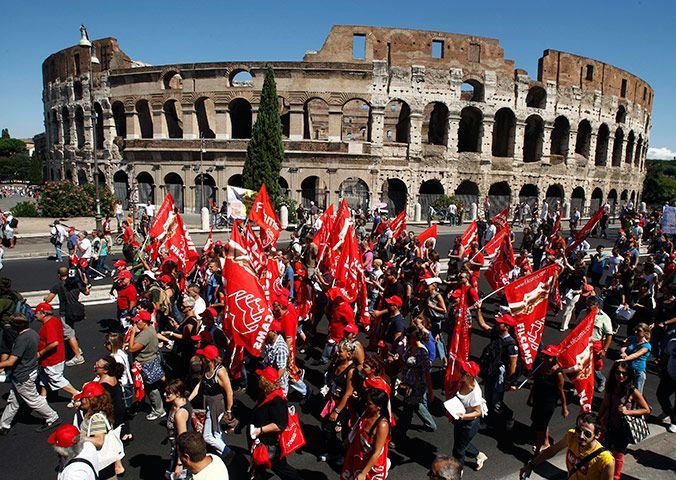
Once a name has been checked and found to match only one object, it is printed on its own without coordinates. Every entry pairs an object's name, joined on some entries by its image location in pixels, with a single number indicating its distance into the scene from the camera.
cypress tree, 30.45
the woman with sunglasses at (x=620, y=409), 5.54
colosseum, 34.19
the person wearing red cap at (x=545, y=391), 5.85
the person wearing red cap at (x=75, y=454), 3.92
